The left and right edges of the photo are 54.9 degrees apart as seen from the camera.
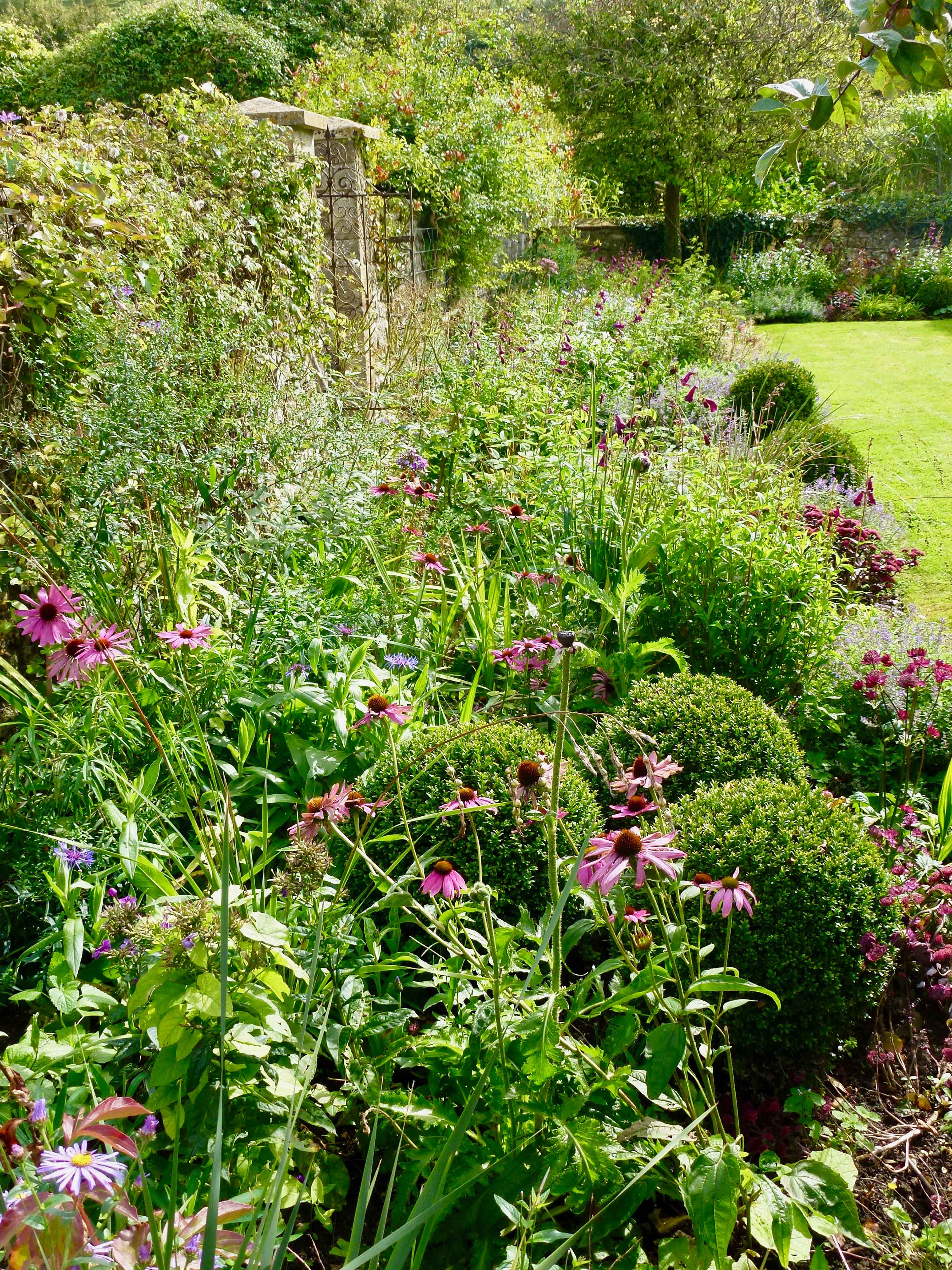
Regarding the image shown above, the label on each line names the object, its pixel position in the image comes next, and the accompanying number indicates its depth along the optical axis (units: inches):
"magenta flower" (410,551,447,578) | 103.7
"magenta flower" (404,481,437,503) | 128.4
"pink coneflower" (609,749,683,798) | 57.2
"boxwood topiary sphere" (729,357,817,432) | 258.4
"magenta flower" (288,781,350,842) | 59.2
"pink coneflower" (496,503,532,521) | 130.1
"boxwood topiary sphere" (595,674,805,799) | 96.3
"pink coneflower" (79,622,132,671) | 62.7
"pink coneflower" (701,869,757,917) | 59.1
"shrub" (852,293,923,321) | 544.1
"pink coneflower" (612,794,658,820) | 55.4
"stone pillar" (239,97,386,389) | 250.5
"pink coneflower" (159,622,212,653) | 73.0
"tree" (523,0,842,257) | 534.3
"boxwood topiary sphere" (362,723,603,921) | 82.0
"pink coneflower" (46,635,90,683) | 63.7
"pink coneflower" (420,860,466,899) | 57.1
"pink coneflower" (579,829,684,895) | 50.1
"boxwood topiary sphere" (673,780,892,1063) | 78.0
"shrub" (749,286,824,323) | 536.7
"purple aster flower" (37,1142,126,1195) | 34.5
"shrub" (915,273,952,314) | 544.4
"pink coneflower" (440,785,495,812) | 61.2
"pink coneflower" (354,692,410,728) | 66.8
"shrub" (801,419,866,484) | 219.9
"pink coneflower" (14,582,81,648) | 63.2
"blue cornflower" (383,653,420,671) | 99.3
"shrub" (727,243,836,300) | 565.6
